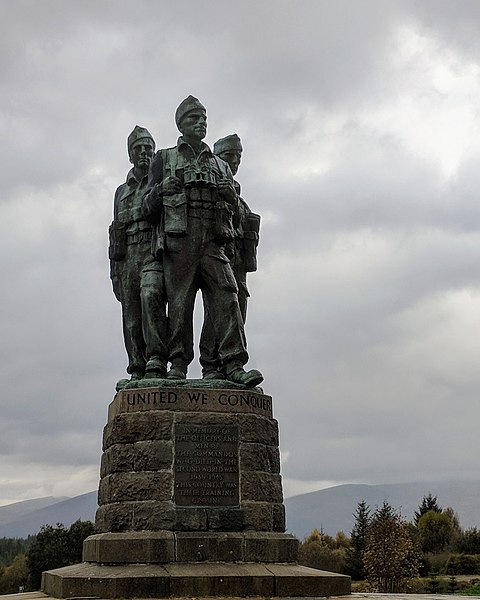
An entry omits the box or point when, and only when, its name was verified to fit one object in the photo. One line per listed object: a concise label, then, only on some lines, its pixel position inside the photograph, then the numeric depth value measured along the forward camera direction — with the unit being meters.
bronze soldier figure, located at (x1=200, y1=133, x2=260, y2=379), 11.42
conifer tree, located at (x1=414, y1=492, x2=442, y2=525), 55.53
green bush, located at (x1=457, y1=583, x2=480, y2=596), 27.98
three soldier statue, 10.95
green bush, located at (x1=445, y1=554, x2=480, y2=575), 40.97
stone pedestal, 8.96
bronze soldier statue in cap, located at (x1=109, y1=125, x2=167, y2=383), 11.01
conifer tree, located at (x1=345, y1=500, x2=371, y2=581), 40.53
